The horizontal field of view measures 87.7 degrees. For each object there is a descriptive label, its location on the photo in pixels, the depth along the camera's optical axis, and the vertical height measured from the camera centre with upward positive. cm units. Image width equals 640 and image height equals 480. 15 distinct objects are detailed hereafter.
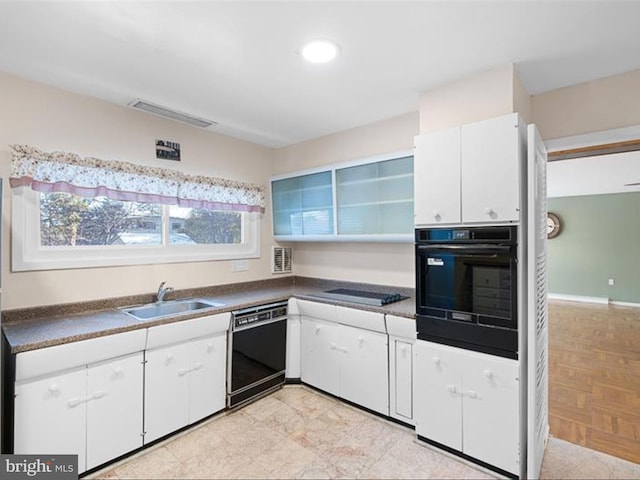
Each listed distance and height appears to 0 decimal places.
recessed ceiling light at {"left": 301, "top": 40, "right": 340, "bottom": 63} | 175 +104
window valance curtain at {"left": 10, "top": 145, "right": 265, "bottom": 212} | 212 +47
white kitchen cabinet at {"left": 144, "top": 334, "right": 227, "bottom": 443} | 215 -98
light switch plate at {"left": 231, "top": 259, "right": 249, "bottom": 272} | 332 -24
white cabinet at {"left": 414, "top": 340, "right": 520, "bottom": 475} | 183 -96
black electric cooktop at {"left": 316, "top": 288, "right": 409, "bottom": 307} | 259 -47
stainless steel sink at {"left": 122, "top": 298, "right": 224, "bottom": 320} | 251 -52
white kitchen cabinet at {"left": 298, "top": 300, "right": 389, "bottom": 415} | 246 -90
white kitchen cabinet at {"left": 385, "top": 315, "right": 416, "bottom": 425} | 230 -89
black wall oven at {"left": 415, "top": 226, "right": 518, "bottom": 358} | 184 -28
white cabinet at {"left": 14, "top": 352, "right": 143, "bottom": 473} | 169 -94
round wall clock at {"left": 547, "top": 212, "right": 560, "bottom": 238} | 773 +35
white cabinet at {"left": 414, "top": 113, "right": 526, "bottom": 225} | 183 +40
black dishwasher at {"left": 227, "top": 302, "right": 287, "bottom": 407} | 260 -91
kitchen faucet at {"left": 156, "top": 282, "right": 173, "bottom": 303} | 268 -40
